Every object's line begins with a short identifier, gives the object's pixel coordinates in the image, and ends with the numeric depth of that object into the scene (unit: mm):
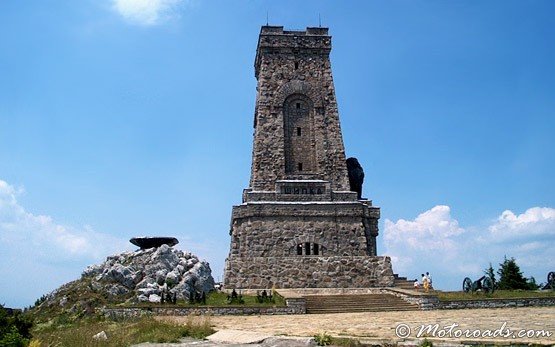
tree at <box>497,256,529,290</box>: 33156
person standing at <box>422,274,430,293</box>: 27502
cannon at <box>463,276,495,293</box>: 25747
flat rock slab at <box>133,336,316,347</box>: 10026
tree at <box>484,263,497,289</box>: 30844
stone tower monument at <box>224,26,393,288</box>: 29219
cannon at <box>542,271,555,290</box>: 27375
